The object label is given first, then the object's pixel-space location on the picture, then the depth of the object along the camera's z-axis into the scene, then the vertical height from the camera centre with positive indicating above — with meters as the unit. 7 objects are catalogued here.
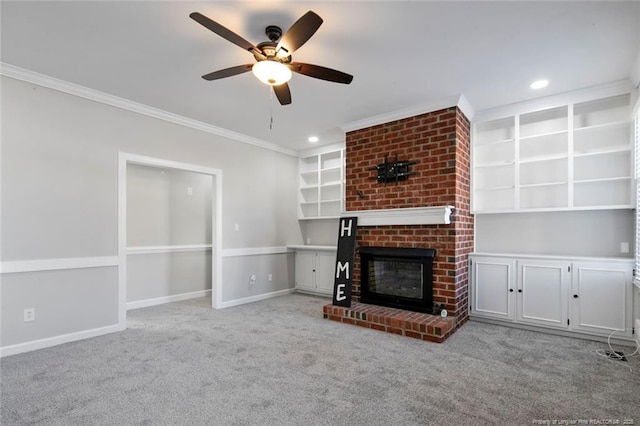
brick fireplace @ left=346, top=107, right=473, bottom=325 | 3.80 +0.34
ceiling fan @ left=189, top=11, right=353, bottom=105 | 2.19 +1.12
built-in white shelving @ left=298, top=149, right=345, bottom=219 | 5.82 +0.54
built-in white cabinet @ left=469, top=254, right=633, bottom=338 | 3.26 -0.84
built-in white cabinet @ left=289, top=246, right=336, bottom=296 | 5.54 -0.95
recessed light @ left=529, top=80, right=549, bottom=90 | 3.32 +1.37
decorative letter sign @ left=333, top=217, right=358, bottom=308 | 4.25 -0.62
